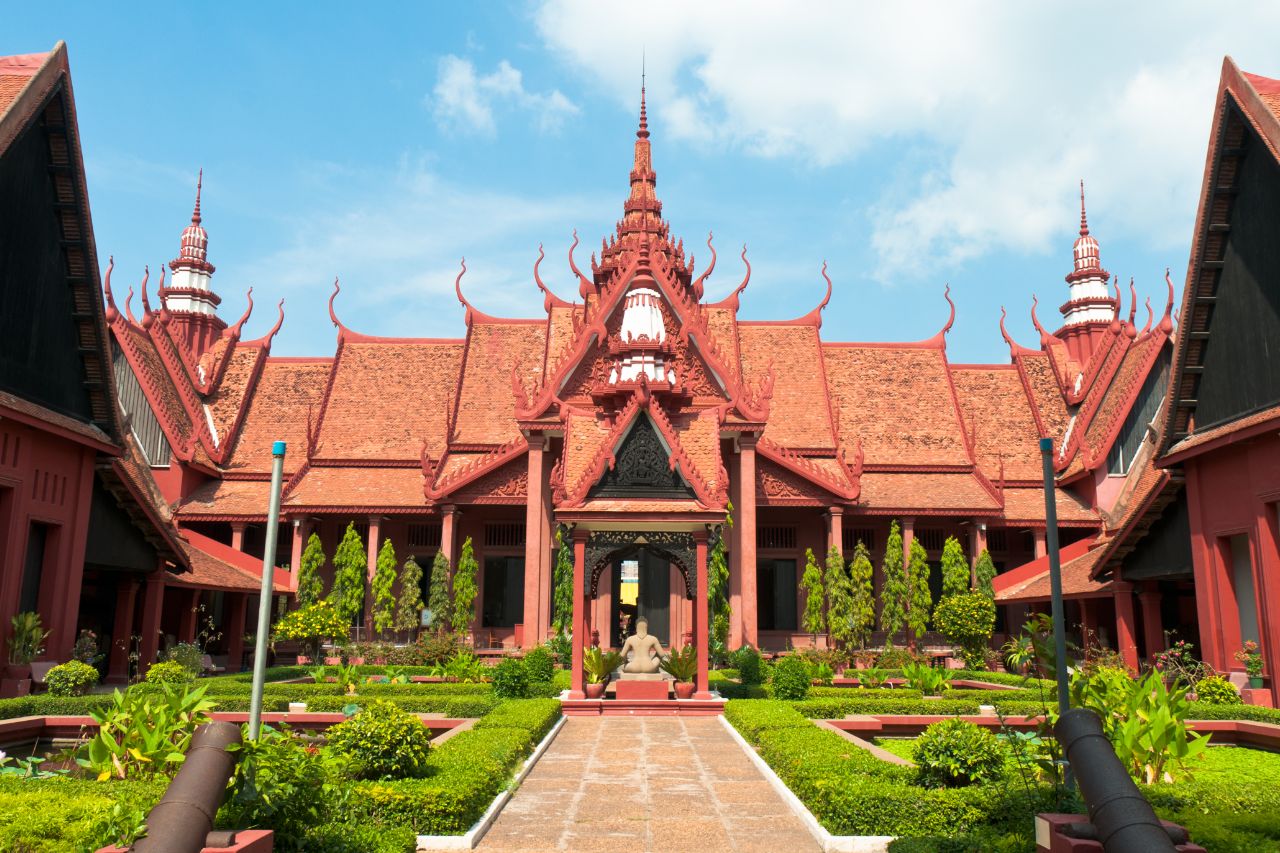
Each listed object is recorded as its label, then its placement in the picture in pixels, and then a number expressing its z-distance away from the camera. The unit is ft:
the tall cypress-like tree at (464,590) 76.74
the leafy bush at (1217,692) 41.42
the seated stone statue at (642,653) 48.91
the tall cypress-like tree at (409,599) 78.12
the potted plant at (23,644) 42.75
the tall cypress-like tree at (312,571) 77.97
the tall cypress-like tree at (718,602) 72.74
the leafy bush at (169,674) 45.98
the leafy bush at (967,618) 64.59
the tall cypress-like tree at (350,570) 78.54
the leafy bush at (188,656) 51.78
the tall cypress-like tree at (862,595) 73.10
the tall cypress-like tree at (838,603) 72.54
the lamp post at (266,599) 20.40
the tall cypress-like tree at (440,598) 76.84
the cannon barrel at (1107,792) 12.73
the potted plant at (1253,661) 42.50
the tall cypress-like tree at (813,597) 76.64
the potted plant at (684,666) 50.60
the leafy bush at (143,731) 23.77
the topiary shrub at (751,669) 55.83
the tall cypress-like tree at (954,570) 74.69
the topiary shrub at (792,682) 48.26
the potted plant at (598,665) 50.49
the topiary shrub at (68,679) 42.42
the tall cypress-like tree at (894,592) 76.48
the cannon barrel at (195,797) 13.03
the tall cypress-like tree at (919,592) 77.00
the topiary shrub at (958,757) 24.45
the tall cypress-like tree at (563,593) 72.13
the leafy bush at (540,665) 52.26
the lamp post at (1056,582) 20.02
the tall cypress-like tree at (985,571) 78.79
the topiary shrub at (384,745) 25.17
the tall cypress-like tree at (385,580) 78.28
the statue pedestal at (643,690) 47.70
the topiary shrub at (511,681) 48.01
